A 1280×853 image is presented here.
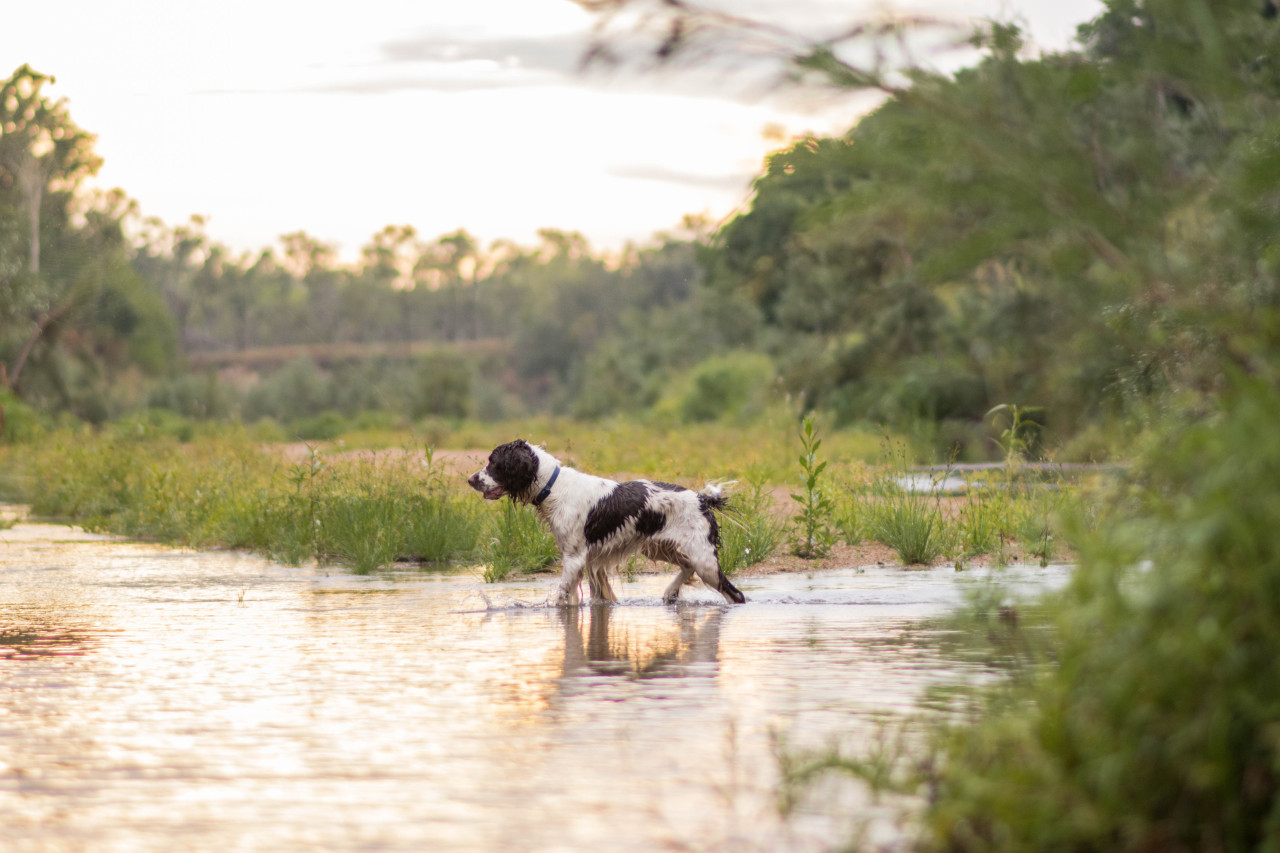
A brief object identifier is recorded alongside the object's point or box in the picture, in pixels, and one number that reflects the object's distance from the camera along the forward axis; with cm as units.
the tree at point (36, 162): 6494
